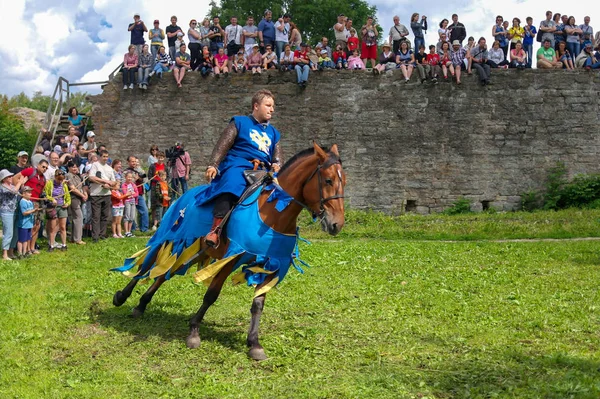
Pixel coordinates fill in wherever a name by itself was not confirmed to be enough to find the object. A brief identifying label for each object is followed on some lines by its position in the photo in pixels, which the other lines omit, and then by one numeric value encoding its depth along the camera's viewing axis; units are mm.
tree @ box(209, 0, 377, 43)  39344
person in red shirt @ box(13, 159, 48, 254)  13422
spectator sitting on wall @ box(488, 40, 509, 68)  19266
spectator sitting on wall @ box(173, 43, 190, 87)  19406
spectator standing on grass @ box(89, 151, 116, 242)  15492
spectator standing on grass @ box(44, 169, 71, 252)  13828
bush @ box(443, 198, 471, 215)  19188
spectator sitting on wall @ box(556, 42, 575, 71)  19344
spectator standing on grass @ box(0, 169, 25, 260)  12727
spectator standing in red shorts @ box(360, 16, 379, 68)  19781
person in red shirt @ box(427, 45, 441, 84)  18891
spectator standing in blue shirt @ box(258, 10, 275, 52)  19250
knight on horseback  6859
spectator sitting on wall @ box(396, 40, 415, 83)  18984
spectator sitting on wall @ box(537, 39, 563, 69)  19297
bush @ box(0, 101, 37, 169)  32281
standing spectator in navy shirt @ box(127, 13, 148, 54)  19469
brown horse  6215
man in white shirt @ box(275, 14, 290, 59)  19375
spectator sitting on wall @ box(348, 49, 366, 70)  19516
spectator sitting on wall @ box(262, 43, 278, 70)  19406
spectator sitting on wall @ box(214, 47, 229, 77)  19453
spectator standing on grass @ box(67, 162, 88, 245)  14836
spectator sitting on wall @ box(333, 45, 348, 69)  19516
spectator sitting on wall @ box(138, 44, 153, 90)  19516
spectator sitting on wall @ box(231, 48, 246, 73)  19406
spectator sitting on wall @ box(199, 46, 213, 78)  19422
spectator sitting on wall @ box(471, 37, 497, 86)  18891
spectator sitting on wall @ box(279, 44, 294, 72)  19188
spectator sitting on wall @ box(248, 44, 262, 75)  19281
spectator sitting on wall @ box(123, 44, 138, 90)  19547
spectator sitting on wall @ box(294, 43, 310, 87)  19094
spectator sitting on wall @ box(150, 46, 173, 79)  19641
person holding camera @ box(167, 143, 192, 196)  17906
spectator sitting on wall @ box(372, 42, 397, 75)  19250
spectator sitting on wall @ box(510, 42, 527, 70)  19125
